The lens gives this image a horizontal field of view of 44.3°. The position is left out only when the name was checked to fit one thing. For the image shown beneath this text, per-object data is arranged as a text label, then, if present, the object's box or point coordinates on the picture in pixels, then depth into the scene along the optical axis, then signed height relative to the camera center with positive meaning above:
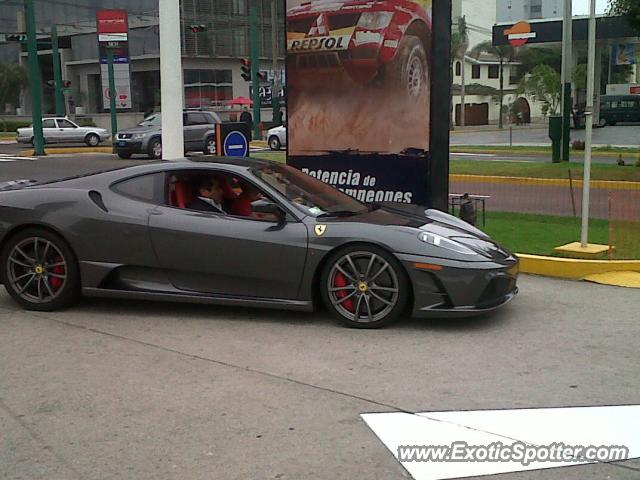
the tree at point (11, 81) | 56.94 +3.72
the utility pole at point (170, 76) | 10.70 +0.73
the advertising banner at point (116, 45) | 37.81 +4.15
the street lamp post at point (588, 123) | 8.50 +0.01
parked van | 53.31 +1.02
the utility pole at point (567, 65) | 24.86 +1.93
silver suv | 28.45 -0.22
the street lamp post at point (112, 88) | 38.06 +2.07
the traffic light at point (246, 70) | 41.26 +3.08
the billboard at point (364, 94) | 9.84 +0.43
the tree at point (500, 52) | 65.39 +6.61
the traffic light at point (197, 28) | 40.72 +5.21
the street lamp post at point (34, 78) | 28.91 +2.02
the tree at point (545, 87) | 54.19 +2.68
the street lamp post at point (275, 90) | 42.62 +2.15
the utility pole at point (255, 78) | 40.72 +2.69
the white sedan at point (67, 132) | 37.47 -0.04
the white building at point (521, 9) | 109.81 +16.39
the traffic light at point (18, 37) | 33.66 +4.06
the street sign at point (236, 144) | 11.38 -0.22
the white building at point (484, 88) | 70.94 +3.59
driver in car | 6.85 -0.55
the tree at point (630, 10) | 17.44 +2.59
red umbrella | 52.09 +1.85
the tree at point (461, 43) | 64.19 +6.84
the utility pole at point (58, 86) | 47.44 +2.73
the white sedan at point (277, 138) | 33.19 -0.39
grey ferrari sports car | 6.21 -0.96
